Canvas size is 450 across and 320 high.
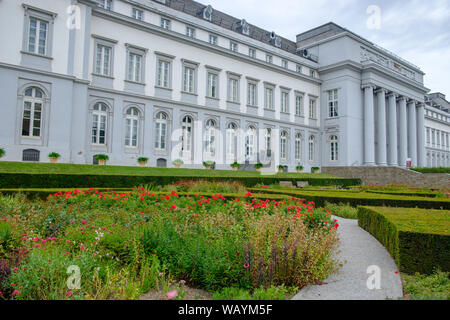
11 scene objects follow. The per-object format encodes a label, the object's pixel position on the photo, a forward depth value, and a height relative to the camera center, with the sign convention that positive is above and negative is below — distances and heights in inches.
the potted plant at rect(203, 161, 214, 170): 993.5 +47.2
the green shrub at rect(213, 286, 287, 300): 121.0 -46.7
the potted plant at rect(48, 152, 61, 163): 693.0 +46.0
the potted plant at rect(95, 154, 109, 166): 792.9 +49.9
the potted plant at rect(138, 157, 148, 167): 869.2 +48.8
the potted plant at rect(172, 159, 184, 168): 944.3 +49.0
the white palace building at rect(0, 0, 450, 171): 707.4 +299.1
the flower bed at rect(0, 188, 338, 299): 134.9 -38.5
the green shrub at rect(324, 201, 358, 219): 355.3 -33.9
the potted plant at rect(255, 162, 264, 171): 1103.6 +51.3
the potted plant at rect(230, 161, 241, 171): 1069.1 +51.5
